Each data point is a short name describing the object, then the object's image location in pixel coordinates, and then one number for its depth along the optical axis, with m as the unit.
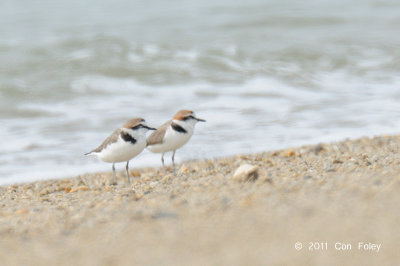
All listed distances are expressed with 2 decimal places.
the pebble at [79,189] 11.88
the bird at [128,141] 11.78
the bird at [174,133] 12.48
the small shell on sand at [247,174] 9.35
